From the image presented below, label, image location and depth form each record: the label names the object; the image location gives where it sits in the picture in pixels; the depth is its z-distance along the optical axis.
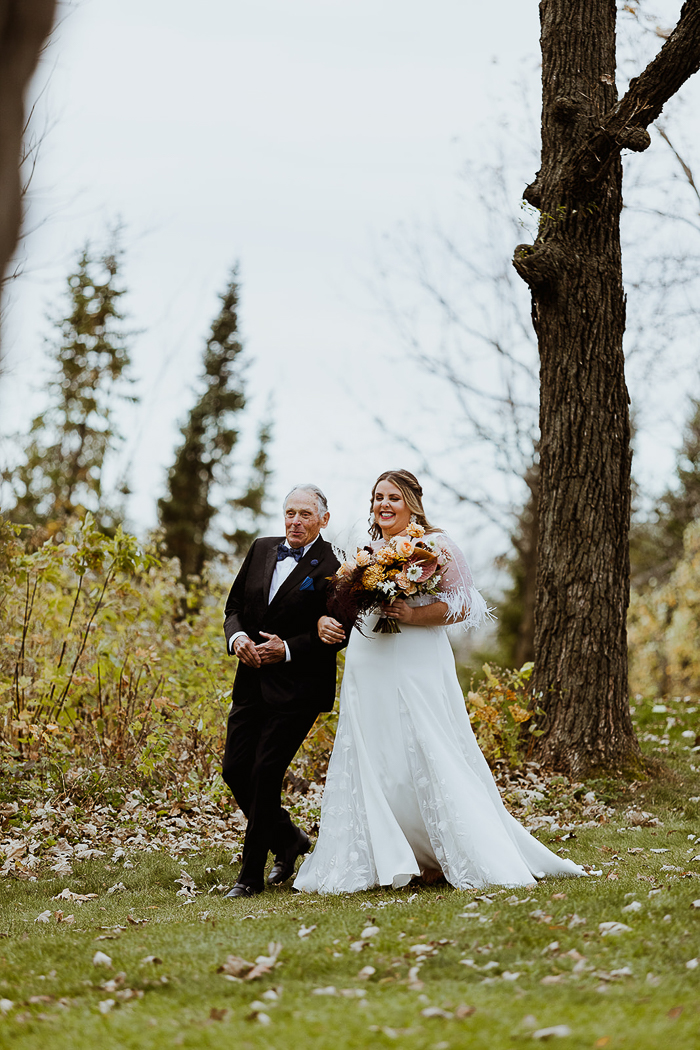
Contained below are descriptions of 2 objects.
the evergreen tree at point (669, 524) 24.39
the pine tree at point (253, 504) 30.12
